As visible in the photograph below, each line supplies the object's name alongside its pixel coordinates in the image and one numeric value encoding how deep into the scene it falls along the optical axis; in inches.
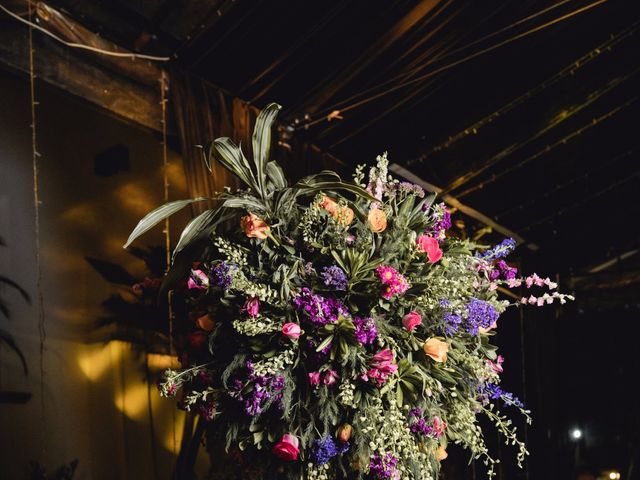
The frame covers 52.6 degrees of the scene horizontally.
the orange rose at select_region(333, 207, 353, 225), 52.2
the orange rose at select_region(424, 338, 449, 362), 49.3
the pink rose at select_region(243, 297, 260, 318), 48.4
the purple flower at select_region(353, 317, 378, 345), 48.8
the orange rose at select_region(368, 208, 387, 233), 52.4
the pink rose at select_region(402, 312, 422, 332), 49.7
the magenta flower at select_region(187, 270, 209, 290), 53.4
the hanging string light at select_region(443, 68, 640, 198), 142.2
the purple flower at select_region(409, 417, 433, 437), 50.9
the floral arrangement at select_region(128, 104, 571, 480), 48.6
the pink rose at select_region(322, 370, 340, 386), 48.6
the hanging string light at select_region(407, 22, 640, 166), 126.9
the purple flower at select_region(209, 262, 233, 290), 50.3
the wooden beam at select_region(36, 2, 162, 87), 83.2
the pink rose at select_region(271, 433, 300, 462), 46.7
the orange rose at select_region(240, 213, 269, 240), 50.8
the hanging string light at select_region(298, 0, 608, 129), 109.7
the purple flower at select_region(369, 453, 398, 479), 48.1
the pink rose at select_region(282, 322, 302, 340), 47.3
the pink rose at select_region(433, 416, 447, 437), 52.0
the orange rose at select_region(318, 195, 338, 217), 52.8
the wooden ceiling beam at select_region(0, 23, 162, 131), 80.1
